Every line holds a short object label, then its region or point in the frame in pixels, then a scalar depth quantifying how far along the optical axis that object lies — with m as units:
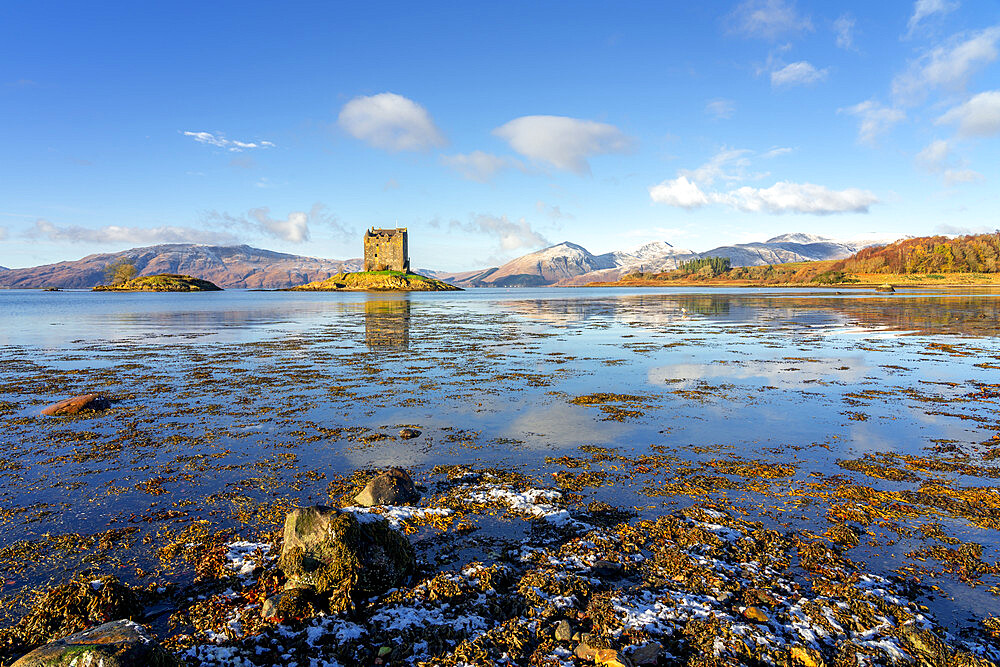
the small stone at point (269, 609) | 6.35
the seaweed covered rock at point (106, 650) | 4.50
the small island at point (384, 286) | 198.00
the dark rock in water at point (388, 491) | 9.34
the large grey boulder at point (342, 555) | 6.86
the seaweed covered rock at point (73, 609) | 6.00
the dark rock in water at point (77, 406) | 15.57
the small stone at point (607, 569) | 7.19
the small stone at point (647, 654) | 5.56
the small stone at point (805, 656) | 5.55
